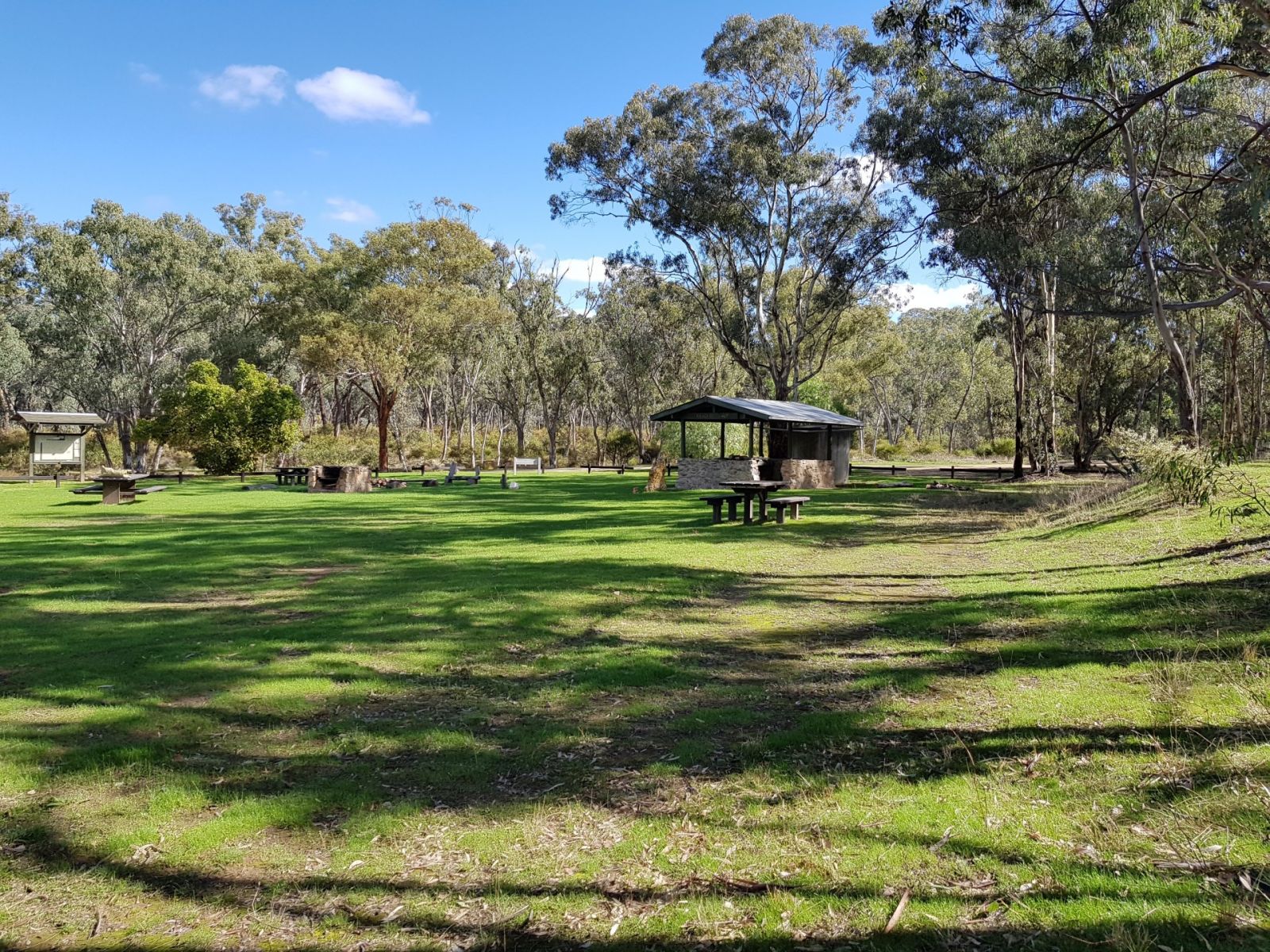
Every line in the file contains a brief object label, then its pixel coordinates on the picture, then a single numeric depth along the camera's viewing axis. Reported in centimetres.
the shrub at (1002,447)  5862
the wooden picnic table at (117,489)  2106
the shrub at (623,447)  5712
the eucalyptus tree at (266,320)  4747
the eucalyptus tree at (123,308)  4194
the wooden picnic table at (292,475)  3089
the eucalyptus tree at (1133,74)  952
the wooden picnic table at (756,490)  1675
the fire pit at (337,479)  2762
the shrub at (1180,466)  871
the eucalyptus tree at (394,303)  4200
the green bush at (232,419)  3453
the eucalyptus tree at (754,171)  3259
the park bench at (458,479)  3167
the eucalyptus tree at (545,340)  5319
